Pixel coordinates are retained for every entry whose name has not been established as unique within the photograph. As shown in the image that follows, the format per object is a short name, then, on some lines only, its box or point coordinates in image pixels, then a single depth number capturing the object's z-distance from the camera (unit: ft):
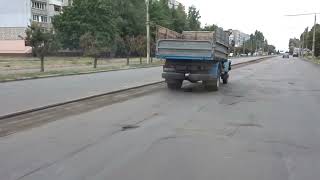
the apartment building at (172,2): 307.47
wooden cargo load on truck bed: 37.49
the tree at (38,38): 64.97
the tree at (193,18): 259.18
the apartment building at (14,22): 174.92
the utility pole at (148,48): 101.21
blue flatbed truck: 37.66
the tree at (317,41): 174.80
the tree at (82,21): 162.96
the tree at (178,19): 229.30
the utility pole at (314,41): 167.39
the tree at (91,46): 86.00
